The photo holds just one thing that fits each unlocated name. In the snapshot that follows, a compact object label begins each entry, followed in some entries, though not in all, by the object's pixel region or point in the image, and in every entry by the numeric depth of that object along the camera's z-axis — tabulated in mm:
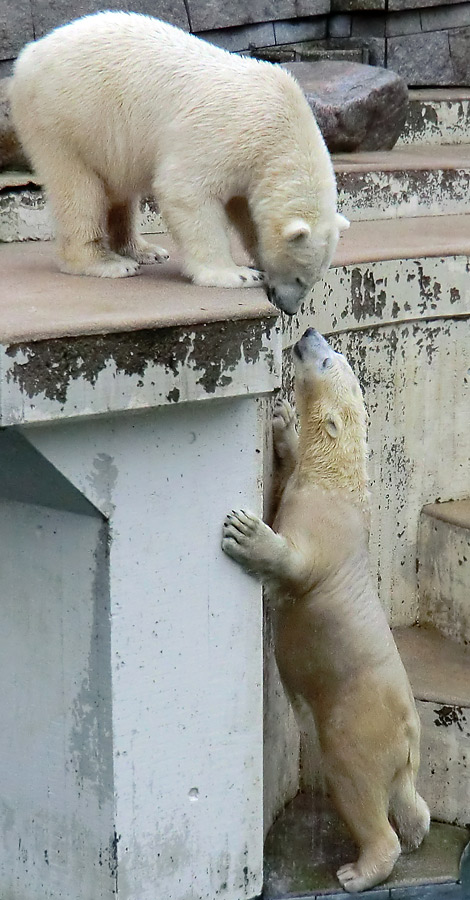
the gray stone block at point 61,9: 11219
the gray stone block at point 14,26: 11008
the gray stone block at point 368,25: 14078
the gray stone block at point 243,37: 12930
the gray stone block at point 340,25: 14047
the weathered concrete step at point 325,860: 6199
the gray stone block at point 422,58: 14062
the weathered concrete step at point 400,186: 9367
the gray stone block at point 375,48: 13953
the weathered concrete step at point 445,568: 8094
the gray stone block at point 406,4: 13836
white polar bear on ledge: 5430
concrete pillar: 4945
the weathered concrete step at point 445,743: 7270
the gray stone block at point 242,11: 12617
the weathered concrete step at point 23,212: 7453
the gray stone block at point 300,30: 13484
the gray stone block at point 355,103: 10352
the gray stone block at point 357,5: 13812
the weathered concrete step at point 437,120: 12375
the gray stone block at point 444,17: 14187
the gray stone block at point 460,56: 14352
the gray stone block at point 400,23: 14039
